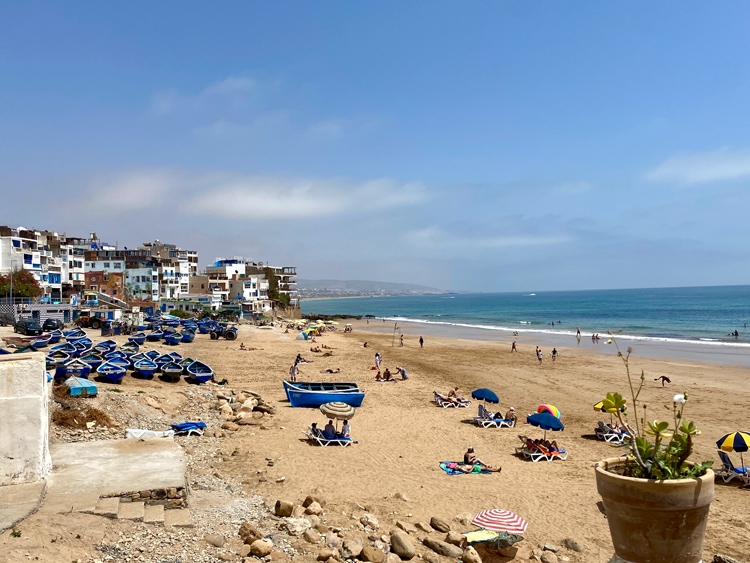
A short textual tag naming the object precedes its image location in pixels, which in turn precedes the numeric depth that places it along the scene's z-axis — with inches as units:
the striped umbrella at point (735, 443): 542.9
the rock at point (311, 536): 364.5
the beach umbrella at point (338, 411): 649.0
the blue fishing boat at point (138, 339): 1616.9
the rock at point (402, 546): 362.0
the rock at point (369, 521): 404.9
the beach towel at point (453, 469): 580.4
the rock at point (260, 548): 332.8
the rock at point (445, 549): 370.3
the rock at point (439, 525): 416.8
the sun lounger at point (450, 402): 943.0
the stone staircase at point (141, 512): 336.5
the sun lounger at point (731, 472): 554.6
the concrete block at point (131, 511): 336.8
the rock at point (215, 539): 337.1
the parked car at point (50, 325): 1874.3
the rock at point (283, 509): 407.5
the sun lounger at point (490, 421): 808.9
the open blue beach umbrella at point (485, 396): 865.5
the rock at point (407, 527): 407.7
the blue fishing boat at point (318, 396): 901.8
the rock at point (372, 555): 345.7
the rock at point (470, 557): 357.4
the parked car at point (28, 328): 1672.0
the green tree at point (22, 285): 2344.2
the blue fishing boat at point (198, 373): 1048.8
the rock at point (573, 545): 403.9
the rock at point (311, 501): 431.3
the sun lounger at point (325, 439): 663.8
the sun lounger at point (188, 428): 653.3
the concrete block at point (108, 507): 333.1
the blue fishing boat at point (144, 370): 1011.9
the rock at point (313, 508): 418.0
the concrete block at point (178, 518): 346.9
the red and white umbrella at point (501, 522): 394.1
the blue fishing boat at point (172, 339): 1787.6
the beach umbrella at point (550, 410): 734.5
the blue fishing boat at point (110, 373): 936.3
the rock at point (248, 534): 350.3
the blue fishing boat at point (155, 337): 1817.2
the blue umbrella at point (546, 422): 687.1
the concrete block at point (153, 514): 341.4
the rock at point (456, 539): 389.1
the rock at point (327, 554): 339.6
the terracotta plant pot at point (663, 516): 155.0
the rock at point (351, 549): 346.9
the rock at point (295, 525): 376.5
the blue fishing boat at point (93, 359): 1028.9
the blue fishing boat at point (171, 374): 1028.5
